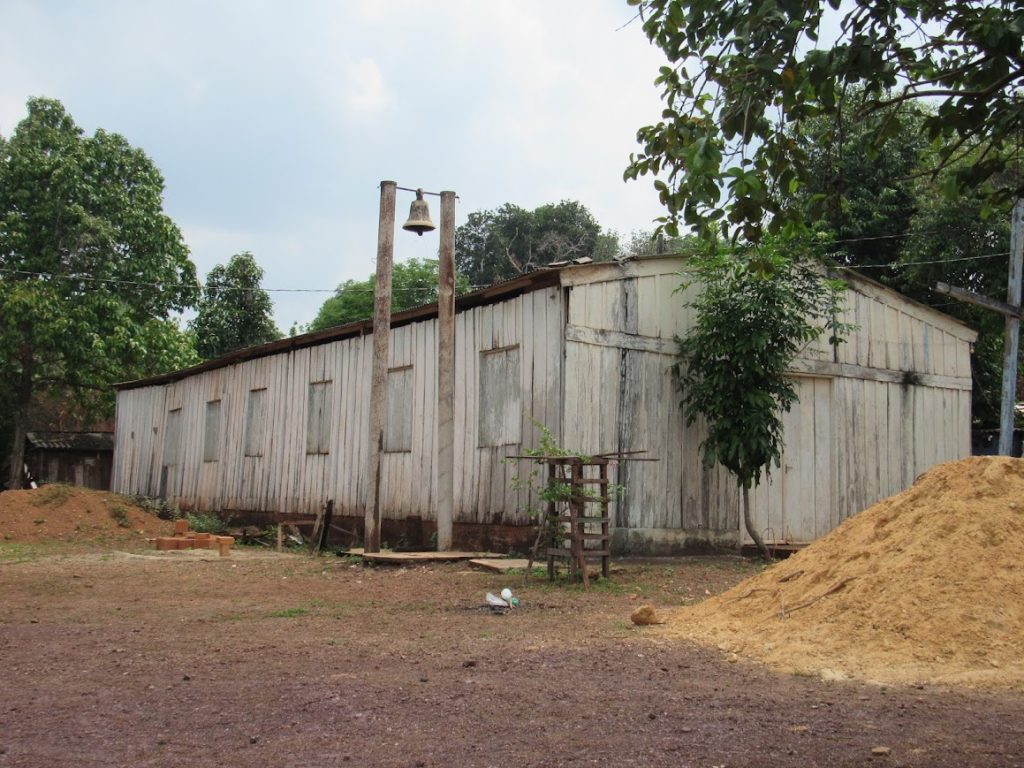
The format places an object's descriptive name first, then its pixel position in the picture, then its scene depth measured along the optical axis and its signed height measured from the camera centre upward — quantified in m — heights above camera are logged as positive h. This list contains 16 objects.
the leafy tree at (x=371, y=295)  37.25 +7.04
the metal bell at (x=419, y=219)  12.37 +3.23
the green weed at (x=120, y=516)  19.58 -1.06
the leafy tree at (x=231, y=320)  33.53 +5.08
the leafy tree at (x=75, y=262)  25.03 +5.39
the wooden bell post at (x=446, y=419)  12.83 +0.72
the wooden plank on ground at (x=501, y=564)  11.16 -1.06
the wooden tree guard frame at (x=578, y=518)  9.86 -0.42
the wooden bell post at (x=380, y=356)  13.03 +1.56
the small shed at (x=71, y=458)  31.11 +0.13
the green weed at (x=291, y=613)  8.27 -1.25
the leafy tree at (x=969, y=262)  18.86 +4.48
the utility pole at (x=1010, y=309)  14.38 +2.73
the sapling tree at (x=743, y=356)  12.18 +1.62
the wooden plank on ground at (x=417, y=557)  12.08 -1.06
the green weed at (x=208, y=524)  19.08 -1.16
